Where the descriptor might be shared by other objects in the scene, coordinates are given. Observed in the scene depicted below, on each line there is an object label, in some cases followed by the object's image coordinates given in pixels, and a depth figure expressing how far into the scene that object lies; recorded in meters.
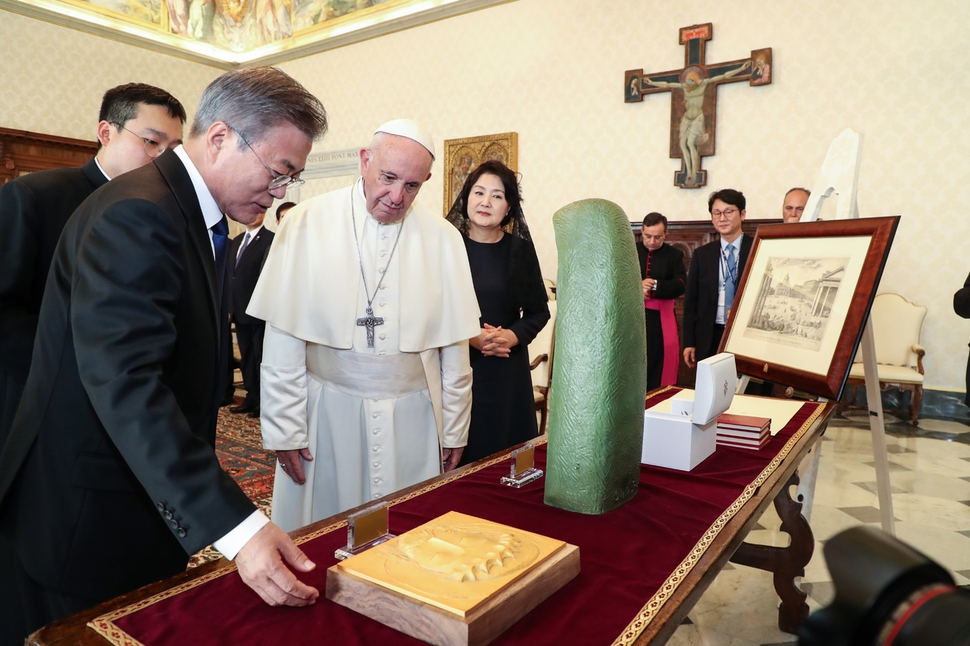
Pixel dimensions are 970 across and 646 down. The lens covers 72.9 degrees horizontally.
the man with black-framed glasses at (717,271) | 5.02
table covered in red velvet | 1.00
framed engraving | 2.72
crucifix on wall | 7.96
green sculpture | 1.50
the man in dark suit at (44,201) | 1.95
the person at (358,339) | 2.31
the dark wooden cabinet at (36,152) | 10.09
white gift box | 1.88
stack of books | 2.15
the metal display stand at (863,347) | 3.07
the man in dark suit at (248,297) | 6.58
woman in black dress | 3.13
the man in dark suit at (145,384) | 1.13
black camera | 0.33
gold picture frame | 9.71
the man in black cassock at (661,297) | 6.10
